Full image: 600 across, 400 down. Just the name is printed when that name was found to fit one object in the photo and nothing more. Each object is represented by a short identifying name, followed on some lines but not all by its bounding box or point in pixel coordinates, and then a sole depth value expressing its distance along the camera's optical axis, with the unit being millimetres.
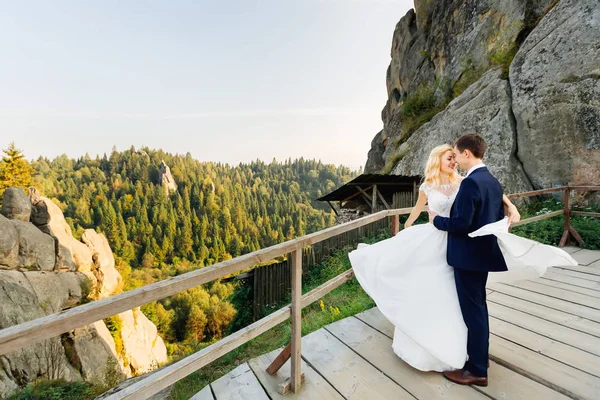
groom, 2072
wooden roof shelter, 13242
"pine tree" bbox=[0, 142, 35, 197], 36594
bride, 2010
